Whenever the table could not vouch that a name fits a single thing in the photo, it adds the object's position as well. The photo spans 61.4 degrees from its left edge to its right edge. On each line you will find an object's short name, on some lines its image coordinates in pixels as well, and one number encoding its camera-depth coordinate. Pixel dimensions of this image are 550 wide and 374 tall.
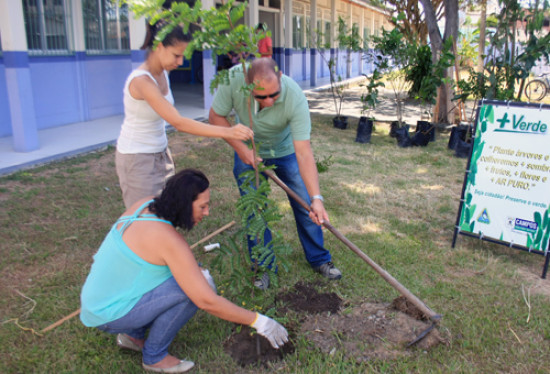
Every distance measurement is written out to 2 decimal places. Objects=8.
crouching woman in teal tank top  2.14
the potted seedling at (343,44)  9.13
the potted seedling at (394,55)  8.02
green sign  3.53
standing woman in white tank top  2.51
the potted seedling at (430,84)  7.64
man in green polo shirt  2.70
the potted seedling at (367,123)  8.20
